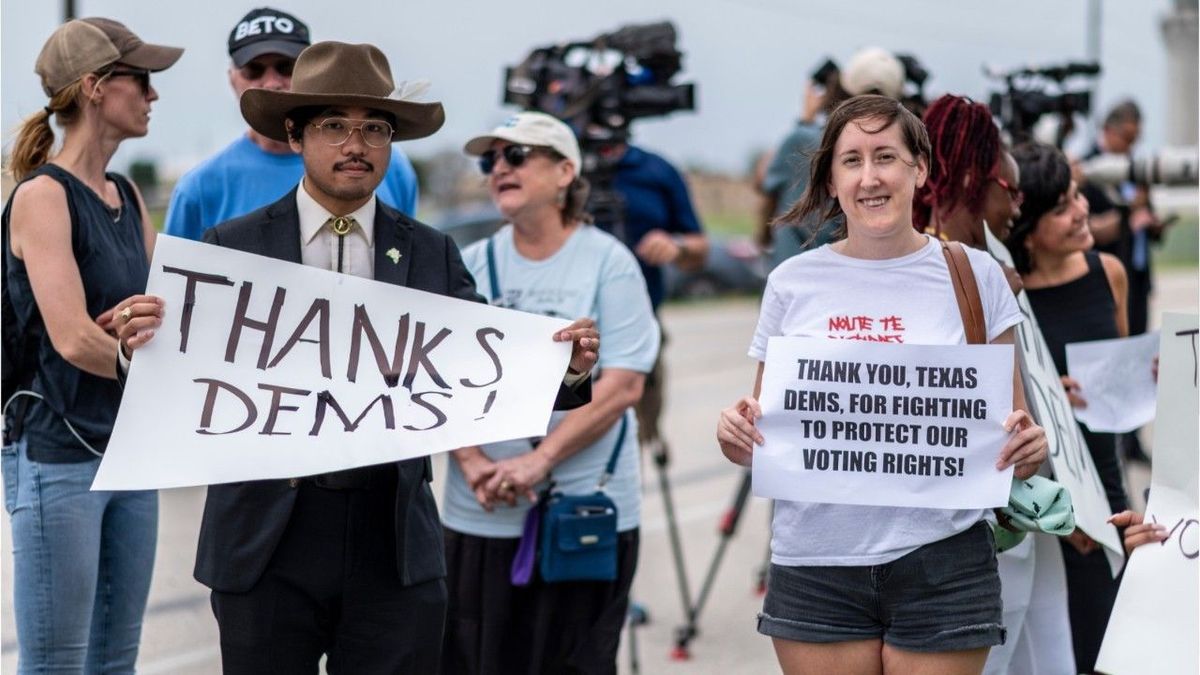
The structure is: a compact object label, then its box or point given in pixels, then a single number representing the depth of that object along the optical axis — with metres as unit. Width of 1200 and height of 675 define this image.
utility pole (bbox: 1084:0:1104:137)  34.19
